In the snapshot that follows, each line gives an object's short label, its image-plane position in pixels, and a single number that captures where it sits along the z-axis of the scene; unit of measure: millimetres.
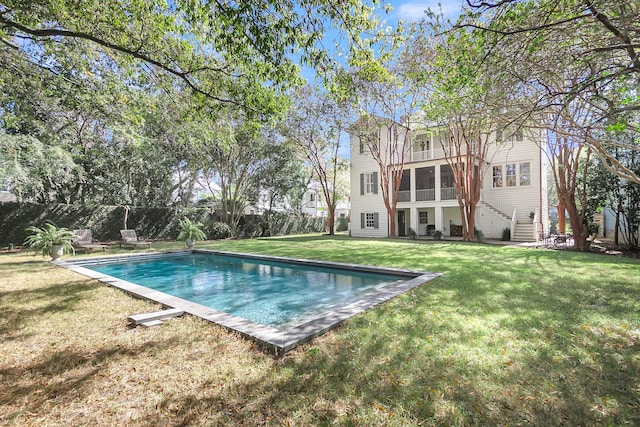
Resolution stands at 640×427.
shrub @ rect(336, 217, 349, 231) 32406
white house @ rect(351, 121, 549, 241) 16781
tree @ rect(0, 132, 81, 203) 10453
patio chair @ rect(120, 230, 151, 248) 13906
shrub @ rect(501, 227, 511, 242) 16400
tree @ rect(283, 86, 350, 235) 18734
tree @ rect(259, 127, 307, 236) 20375
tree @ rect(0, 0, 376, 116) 4641
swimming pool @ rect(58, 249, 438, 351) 3979
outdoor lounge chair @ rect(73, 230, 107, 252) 12352
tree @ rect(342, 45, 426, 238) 13952
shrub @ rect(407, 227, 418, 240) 18664
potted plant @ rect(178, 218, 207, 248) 13727
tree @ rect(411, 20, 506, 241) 5170
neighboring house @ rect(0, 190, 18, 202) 19330
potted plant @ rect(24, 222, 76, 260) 9297
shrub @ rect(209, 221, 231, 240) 19867
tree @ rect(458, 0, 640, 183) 3885
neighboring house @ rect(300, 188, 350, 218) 38125
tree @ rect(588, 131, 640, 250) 12406
